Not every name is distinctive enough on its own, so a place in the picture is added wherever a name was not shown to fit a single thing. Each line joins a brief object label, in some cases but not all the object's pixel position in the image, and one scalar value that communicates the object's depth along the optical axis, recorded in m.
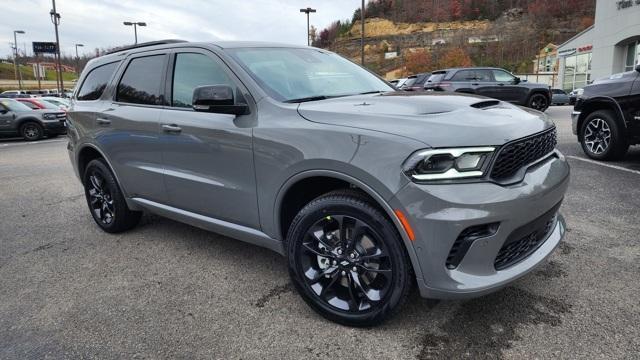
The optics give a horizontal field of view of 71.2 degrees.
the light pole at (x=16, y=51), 56.03
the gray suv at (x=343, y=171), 2.19
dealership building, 27.86
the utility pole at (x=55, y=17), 29.47
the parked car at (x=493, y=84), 15.32
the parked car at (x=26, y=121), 15.31
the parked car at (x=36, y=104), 16.11
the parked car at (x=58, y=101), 17.30
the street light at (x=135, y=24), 37.94
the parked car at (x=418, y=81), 15.85
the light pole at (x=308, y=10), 31.95
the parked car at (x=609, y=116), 6.12
